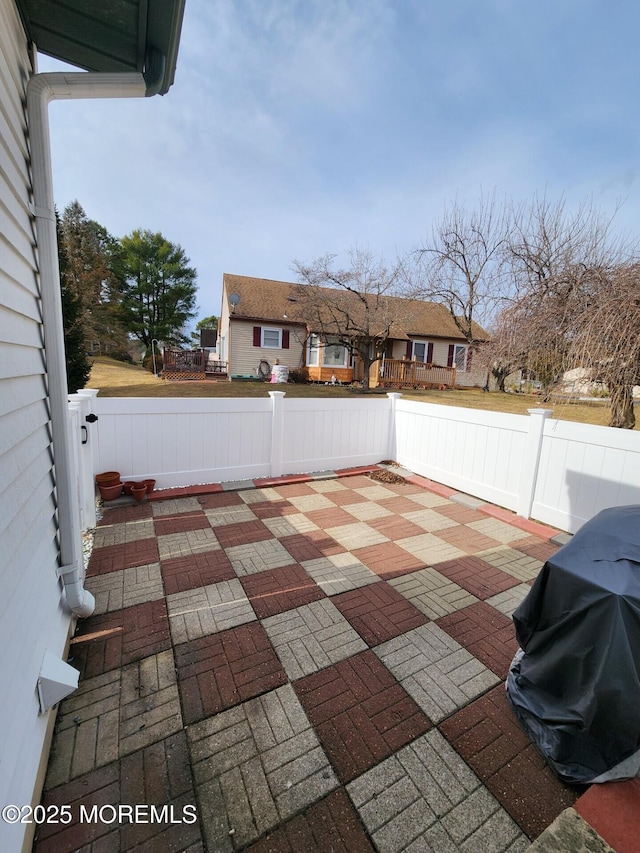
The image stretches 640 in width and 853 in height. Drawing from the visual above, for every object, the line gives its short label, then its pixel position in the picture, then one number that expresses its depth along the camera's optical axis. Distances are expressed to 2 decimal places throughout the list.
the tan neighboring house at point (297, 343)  15.86
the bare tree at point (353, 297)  13.27
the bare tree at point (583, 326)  3.85
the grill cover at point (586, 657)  1.39
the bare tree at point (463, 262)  11.71
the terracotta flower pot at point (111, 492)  4.20
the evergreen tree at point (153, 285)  25.50
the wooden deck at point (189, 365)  16.52
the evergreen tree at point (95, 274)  22.70
